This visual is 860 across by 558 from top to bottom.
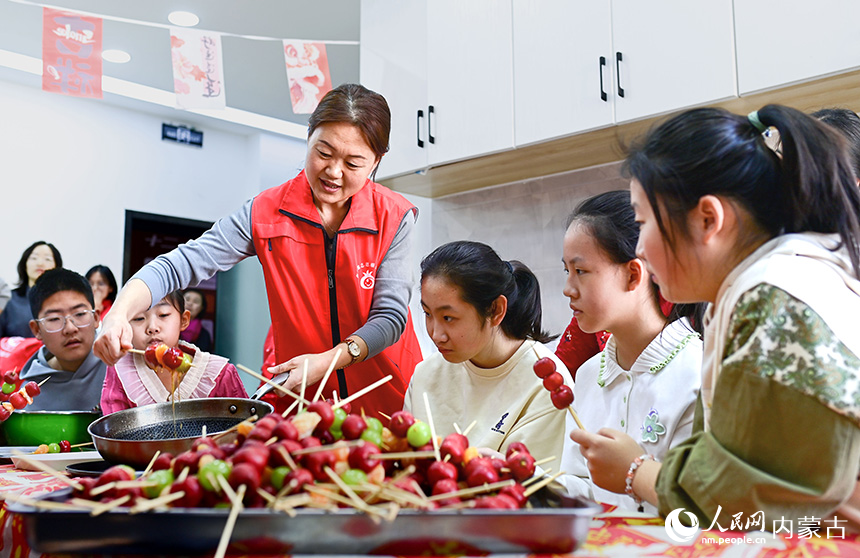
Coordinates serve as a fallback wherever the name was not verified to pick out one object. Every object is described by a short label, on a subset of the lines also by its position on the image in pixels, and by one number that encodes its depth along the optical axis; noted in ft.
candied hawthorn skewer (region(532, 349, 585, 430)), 3.83
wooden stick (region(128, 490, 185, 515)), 2.11
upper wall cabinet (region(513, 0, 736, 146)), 7.68
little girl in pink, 7.91
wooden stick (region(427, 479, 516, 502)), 2.37
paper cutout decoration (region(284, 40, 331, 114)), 12.35
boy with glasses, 8.29
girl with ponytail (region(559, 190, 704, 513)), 4.68
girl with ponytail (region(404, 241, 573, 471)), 6.04
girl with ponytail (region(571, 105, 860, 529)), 2.57
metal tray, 2.13
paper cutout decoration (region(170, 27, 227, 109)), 11.77
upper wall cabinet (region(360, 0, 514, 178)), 9.68
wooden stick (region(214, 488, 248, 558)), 1.92
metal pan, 3.82
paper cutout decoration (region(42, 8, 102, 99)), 10.99
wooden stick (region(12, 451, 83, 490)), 2.53
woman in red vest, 6.20
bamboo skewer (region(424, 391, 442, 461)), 2.73
